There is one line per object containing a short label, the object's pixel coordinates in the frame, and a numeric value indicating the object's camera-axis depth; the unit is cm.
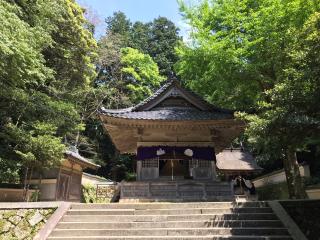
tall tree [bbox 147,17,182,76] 4469
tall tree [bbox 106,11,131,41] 4674
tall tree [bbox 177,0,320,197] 1370
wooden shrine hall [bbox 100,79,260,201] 1380
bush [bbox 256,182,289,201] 2230
